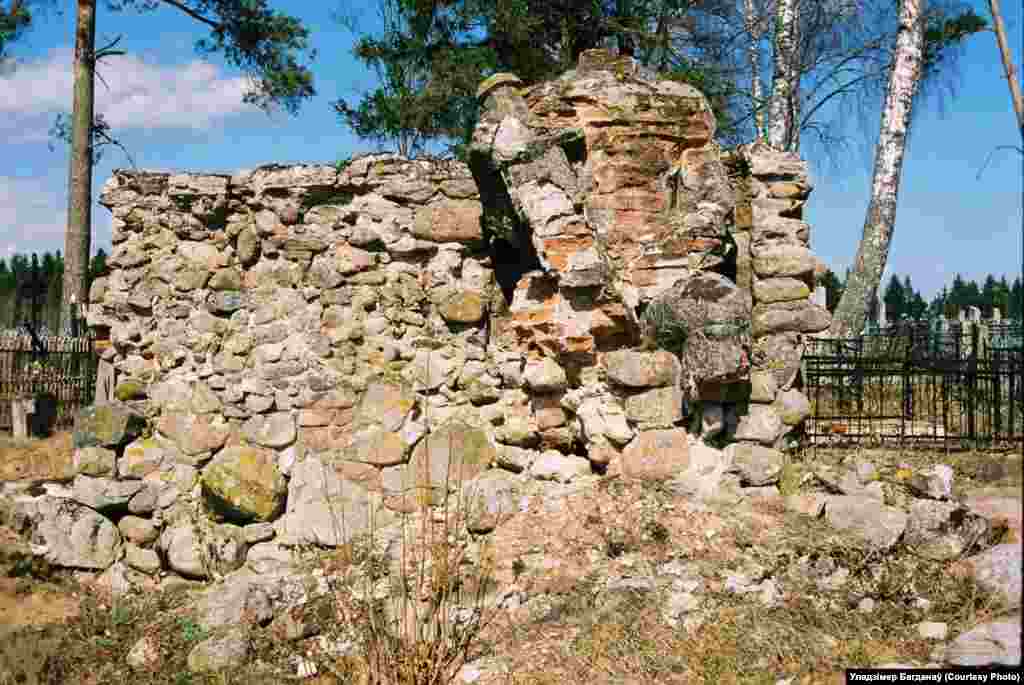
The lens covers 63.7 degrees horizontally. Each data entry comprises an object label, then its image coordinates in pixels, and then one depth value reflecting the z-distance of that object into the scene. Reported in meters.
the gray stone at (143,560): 5.93
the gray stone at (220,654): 4.55
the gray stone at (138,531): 5.99
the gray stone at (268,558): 5.71
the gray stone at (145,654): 4.73
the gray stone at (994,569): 4.05
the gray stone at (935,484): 5.29
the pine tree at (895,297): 35.60
